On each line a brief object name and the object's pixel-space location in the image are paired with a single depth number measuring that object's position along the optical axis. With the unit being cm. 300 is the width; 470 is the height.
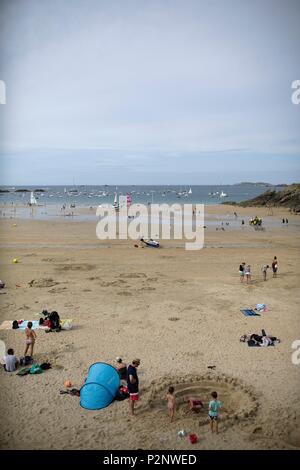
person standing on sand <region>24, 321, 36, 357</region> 1058
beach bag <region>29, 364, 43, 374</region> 980
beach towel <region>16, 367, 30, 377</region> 971
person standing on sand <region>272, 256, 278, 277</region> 1968
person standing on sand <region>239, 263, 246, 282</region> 1858
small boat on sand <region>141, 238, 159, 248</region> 2906
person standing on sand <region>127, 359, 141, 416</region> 812
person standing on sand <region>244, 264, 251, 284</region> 1852
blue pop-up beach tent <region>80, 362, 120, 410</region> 844
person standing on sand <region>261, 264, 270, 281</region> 1902
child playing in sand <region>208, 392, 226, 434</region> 755
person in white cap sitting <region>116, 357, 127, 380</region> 961
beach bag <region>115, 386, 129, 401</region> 871
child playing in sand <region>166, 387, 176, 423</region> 791
